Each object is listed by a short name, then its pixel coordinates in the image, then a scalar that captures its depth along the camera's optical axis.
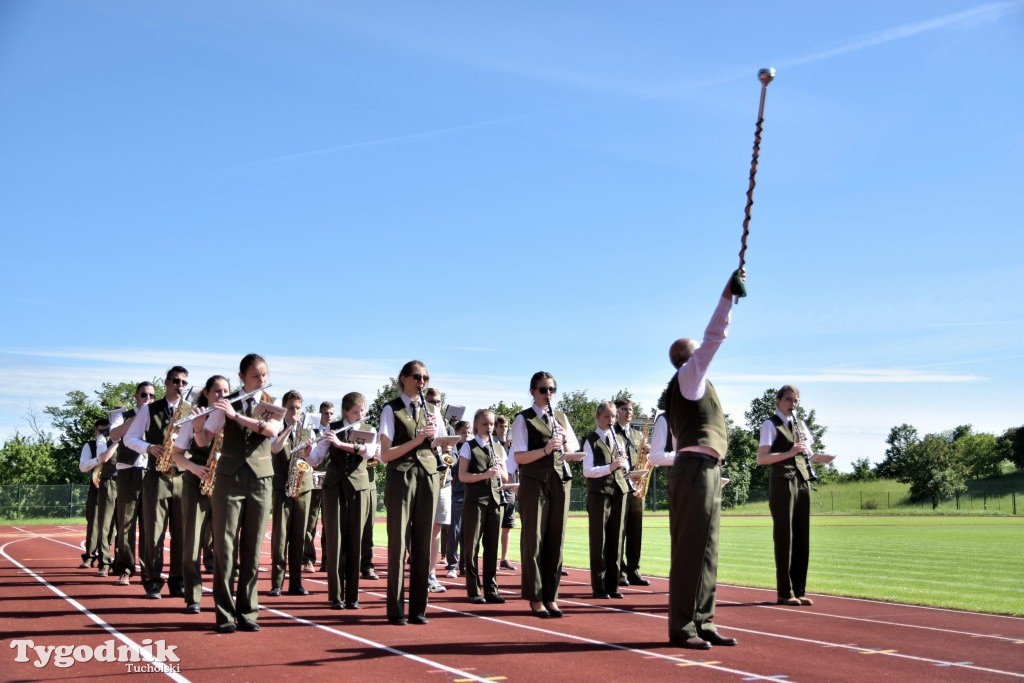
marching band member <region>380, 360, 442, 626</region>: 9.65
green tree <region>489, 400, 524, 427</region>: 83.43
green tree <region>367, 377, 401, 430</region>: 85.50
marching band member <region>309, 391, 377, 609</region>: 11.11
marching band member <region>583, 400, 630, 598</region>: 12.44
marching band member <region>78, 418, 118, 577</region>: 15.19
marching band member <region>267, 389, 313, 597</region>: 12.46
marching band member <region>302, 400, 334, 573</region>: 16.33
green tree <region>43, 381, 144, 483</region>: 60.04
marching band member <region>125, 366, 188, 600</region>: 11.69
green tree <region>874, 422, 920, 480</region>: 110.23
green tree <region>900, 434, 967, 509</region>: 77.06
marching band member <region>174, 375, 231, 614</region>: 10.26
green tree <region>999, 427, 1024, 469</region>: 101.81
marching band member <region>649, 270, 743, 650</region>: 8.19
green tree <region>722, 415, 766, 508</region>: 72.56
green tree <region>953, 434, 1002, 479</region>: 109.31
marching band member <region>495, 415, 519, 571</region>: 14.88
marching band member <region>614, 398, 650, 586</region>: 13.51
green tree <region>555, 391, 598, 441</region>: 97.94
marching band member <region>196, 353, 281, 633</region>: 8.98
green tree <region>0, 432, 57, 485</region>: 57.00
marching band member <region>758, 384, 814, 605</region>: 11.69
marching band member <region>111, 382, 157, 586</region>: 13.45
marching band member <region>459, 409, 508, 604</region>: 12.22
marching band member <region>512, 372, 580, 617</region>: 10.35
